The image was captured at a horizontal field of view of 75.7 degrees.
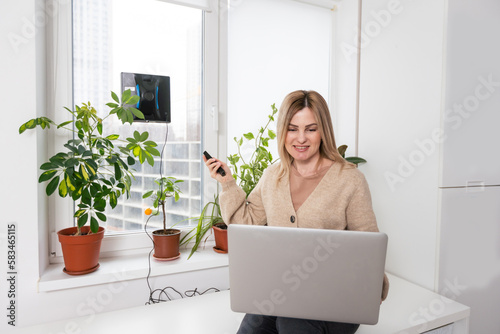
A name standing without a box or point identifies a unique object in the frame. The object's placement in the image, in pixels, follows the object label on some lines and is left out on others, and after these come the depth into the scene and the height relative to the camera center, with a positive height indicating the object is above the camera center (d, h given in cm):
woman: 126 -14
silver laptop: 88 -34
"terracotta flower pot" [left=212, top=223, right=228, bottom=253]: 175 -48
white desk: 124 -69
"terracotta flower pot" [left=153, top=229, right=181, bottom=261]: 161 -49
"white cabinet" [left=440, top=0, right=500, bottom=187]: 150 +29
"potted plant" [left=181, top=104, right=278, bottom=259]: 177 -20
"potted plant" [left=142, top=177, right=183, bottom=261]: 161 -44
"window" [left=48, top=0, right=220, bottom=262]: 156 +39
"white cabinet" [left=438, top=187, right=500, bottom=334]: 155 -49
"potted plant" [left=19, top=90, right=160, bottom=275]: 129 -12
